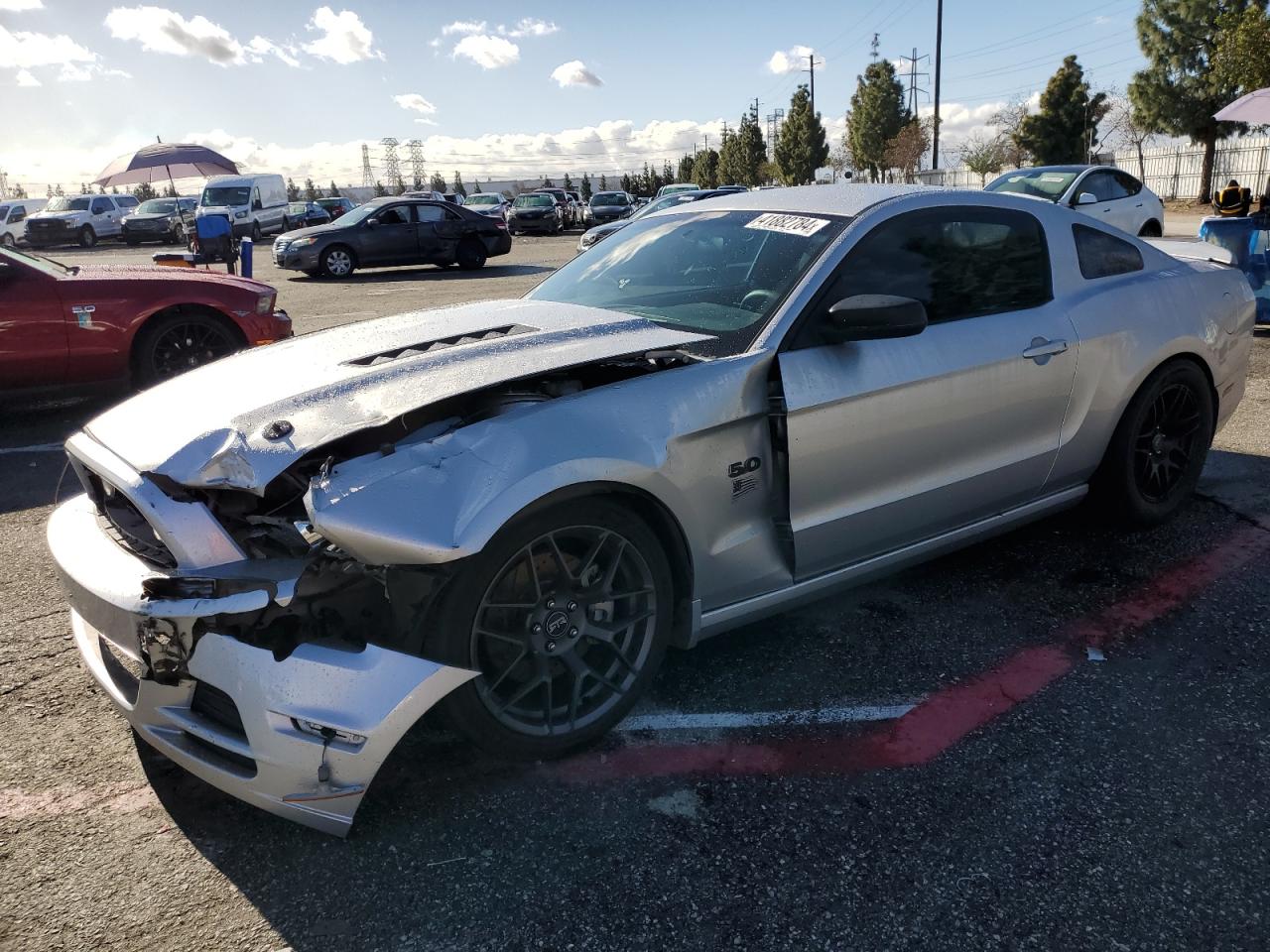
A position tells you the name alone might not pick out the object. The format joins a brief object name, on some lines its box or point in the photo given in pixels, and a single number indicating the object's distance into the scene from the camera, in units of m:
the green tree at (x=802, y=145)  59.75
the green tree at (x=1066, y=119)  42.12
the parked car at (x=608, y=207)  34.94
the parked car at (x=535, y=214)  33.25
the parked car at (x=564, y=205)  35.60
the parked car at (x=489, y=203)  33.84
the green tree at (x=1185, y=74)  35.56
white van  30.39
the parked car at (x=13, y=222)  33.26
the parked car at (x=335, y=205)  41.32
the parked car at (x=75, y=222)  33.12
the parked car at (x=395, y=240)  19.31
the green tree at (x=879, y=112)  59.31
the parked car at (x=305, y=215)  33.75
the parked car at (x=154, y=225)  32.69
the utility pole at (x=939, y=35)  41.28
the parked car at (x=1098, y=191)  12.73
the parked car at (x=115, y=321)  6.60
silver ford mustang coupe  2.28
